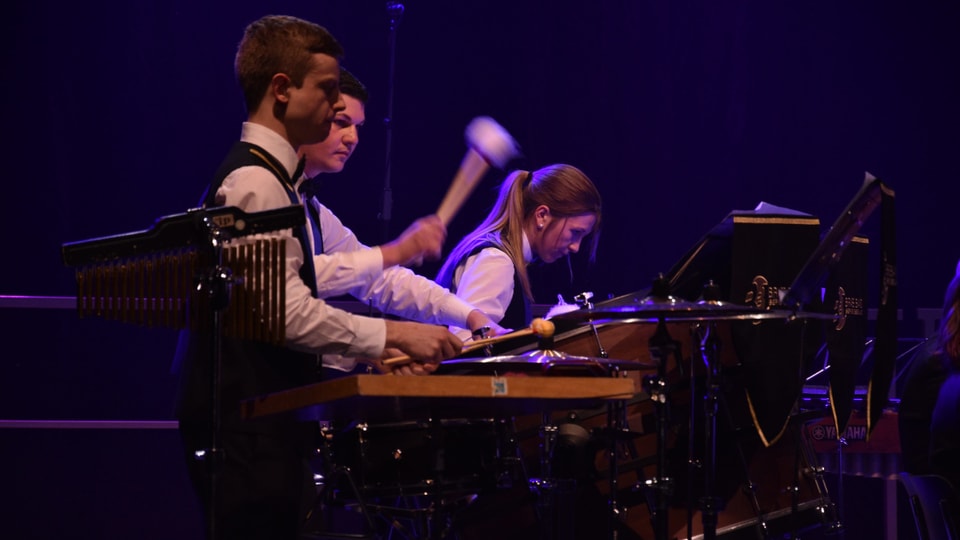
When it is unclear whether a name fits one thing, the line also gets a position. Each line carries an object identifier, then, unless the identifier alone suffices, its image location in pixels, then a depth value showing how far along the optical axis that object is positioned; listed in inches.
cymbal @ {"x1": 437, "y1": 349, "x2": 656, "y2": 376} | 223.6
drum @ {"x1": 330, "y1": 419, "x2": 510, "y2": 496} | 248.8
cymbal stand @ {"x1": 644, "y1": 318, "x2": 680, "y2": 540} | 264.7
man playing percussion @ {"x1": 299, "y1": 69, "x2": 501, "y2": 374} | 227.1
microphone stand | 471.8
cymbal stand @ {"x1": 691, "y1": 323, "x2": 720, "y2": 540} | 284.1
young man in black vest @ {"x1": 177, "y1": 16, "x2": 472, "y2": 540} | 199.3
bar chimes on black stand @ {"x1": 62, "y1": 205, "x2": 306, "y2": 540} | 187.6
